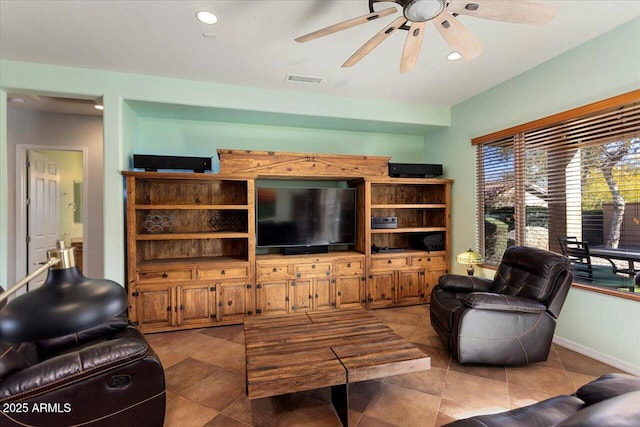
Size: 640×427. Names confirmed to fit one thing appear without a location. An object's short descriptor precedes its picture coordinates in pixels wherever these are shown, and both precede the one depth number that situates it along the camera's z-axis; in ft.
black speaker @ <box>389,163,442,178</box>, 13.72
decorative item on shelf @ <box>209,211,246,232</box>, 13.28
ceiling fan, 5.49
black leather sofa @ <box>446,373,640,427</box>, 3.61
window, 8.36
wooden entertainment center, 11.14
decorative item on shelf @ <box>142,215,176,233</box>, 12.45
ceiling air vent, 11.09
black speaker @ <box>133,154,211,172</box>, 11.07
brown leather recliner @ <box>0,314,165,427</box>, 4.63
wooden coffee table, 5.64
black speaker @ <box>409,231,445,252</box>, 14.20
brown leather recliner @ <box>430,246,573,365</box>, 8.14
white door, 13.67
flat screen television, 12.75
